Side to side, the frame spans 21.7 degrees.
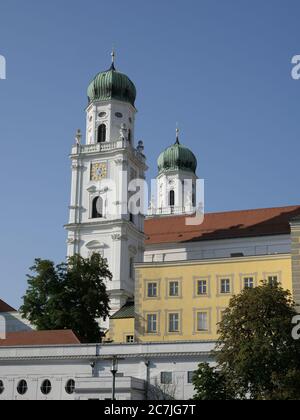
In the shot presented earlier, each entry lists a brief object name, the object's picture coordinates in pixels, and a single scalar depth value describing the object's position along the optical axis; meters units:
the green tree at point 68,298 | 52.34
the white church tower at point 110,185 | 74.69
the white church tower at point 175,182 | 113.69
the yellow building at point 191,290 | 49.97
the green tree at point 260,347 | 33.84
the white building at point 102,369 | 40.44
